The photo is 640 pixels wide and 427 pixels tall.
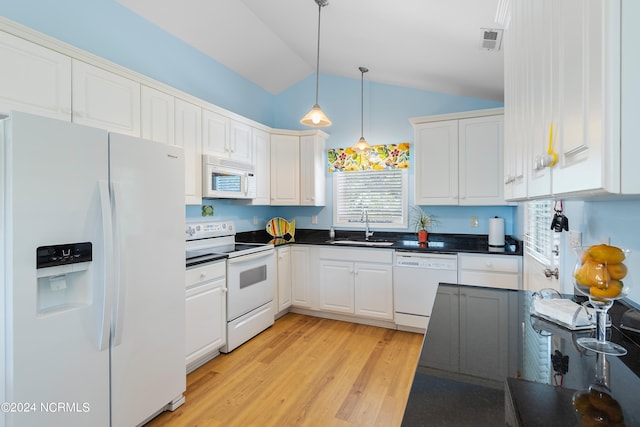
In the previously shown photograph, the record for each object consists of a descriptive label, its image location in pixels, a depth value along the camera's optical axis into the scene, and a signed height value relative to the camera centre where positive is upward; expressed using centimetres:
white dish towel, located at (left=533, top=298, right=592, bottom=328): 108 -37
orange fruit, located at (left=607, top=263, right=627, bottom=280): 90 -17
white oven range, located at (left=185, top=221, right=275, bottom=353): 280 -60
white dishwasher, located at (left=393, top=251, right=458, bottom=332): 306 -71
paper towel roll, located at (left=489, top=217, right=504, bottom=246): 315 -21
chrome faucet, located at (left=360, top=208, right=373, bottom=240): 395 -14
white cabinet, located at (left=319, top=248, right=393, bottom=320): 332 -78
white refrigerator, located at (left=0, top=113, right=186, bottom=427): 132 -32
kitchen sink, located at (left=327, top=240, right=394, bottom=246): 352 -37
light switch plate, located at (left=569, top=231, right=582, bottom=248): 156 -14
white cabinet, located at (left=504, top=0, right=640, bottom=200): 48 +22
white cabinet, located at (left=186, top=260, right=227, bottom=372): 238 -82
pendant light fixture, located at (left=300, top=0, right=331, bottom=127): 255 +78
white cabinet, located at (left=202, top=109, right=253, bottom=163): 295 +75
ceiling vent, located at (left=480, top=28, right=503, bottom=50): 192 +111
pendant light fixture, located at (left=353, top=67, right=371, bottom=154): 346 +111
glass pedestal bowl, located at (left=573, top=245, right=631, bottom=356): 90 -21
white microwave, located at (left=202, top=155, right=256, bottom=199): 287 +33
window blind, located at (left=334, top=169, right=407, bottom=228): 387 +18
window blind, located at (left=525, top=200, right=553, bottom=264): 212 -15
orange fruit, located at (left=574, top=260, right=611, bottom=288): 91 -19
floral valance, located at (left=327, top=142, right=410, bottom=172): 380 +68
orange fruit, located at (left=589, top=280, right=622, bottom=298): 90 -23
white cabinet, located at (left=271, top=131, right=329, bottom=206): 395 +56
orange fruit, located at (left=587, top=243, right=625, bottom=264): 89 -13
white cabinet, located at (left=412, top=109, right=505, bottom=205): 310 +54
